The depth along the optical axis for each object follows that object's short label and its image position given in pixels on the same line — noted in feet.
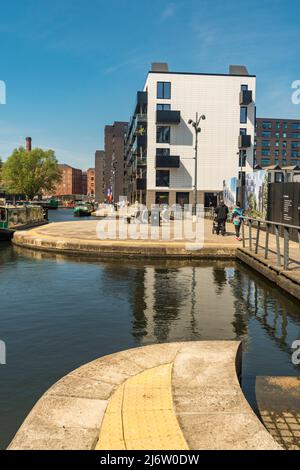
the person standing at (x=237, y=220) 66.64
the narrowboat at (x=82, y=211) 200.23
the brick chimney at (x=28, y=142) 590.96
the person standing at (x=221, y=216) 70.13
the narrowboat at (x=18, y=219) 79.46
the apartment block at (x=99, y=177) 506.07
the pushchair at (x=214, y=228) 75.46
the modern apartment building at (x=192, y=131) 187.83
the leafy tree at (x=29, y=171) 382.22
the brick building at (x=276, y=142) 406.62
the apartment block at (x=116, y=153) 409.90
